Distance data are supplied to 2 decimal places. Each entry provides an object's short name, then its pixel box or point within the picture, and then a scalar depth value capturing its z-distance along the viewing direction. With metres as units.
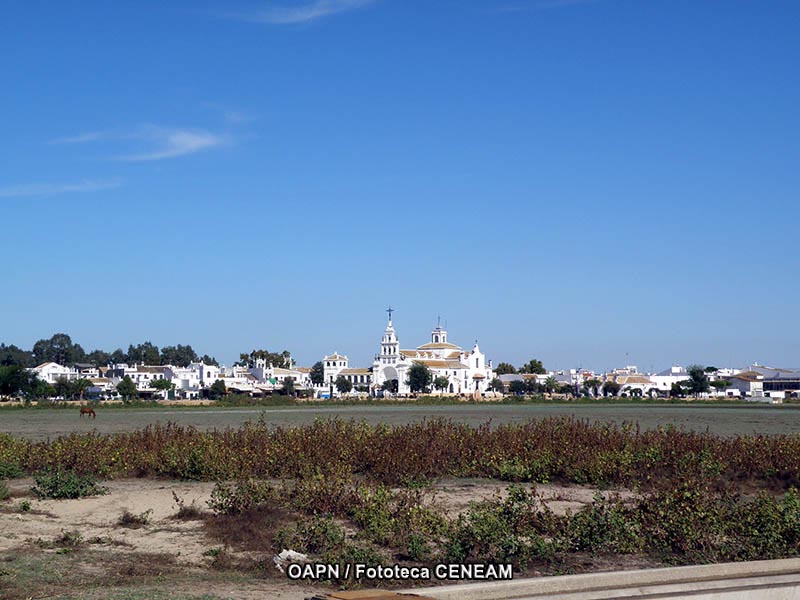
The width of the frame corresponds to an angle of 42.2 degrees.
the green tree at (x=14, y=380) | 130.12
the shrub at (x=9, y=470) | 20.17
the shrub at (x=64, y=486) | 17.36
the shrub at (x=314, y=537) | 13.15
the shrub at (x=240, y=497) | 15.27
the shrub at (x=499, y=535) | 12.88
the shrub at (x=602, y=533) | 13.84
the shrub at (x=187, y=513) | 15.54
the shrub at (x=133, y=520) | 15.19
